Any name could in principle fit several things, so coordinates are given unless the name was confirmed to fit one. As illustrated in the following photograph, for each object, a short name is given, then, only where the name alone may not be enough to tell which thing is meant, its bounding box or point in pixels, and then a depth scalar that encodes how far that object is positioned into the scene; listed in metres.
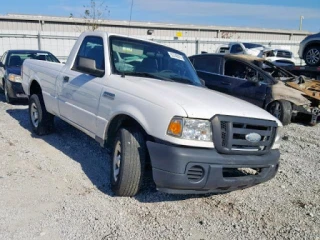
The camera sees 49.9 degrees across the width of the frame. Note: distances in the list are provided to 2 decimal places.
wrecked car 7.80
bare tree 25.00
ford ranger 3.26
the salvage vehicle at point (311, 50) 11.30
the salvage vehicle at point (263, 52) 17.11
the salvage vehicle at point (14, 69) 9.28
